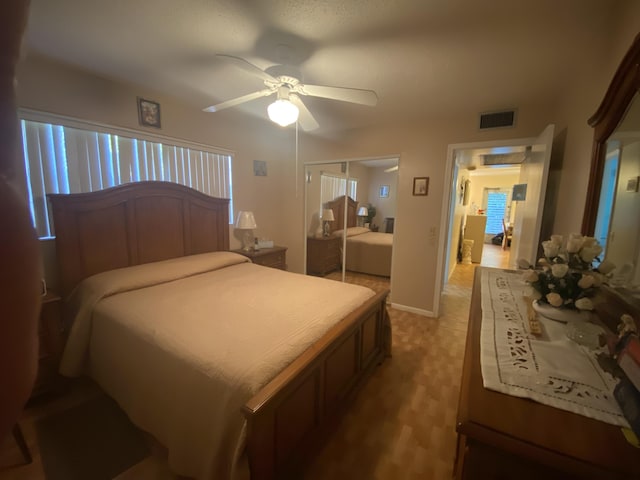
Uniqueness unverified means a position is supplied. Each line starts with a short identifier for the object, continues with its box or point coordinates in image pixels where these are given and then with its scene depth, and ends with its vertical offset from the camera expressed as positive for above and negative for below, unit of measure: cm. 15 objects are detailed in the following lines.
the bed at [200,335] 113 -69
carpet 141 -135
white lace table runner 74 -50
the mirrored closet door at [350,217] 362 -19
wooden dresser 61 -54
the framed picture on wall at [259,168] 359 +44
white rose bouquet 113 -29
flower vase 115 -44
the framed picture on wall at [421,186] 305 +21
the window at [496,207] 805 -1
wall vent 258 +81
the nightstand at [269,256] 326 -66
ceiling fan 172 +70
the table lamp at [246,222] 324 -24
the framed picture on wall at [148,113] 246 +77
